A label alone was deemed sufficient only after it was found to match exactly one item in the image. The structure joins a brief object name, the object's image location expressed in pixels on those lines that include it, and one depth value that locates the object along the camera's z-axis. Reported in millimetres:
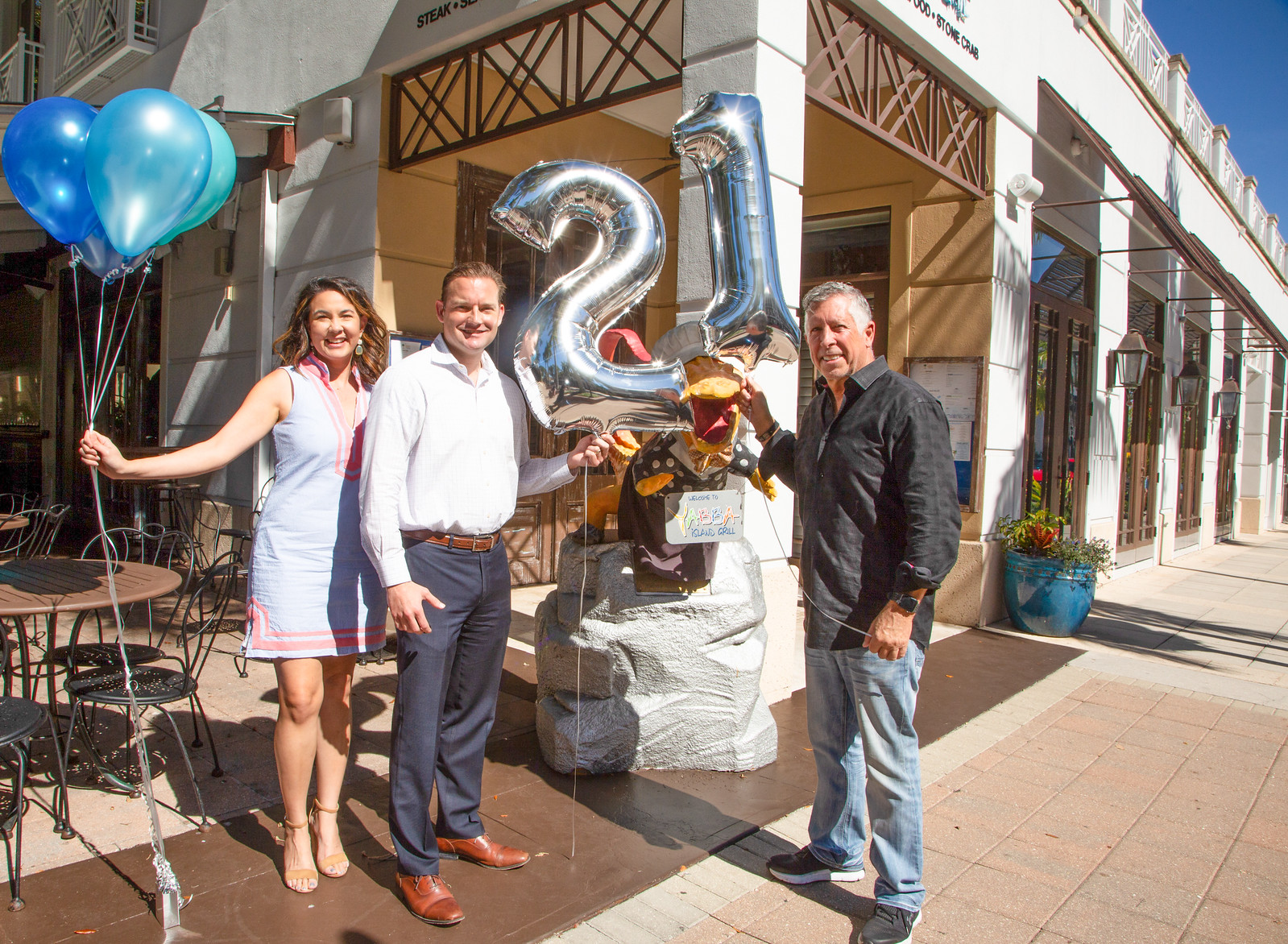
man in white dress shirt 2303
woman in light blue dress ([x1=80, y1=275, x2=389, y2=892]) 2418
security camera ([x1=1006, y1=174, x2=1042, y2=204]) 6777
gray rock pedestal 3404
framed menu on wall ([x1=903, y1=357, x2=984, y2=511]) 6621
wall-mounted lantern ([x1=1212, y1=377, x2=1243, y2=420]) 14125
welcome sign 3086
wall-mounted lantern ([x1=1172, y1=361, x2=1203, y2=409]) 11398
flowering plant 6547
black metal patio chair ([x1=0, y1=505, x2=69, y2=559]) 4930
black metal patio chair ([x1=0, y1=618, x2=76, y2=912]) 2230
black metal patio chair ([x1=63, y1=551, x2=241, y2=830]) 2803
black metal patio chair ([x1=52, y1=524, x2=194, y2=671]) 3225
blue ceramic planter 6488
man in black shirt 2316
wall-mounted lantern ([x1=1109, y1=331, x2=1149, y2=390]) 8289
